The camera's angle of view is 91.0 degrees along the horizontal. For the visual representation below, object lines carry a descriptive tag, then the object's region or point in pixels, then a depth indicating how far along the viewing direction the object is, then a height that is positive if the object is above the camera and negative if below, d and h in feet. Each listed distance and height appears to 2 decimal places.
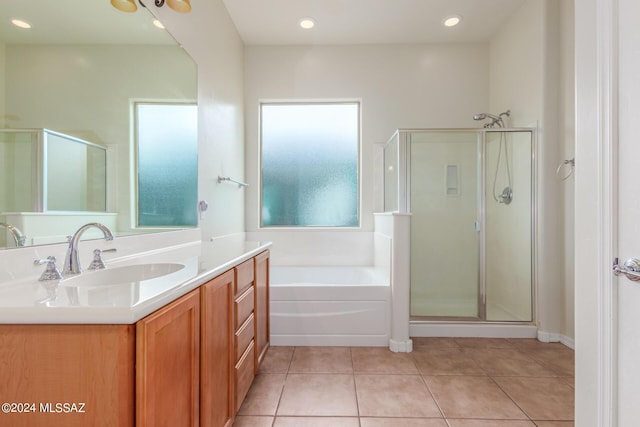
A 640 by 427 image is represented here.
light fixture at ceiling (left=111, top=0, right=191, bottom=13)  4.85 +3.72
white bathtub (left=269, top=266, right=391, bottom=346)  8.15 -2.65
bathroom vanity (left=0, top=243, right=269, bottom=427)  2.21 -1.09
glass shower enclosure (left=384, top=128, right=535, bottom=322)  9.16 -0.15
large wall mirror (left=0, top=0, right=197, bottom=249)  3.05 +1.55
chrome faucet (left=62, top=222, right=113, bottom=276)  3.39 -0.49
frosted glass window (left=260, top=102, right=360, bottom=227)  11.61 +1.82
